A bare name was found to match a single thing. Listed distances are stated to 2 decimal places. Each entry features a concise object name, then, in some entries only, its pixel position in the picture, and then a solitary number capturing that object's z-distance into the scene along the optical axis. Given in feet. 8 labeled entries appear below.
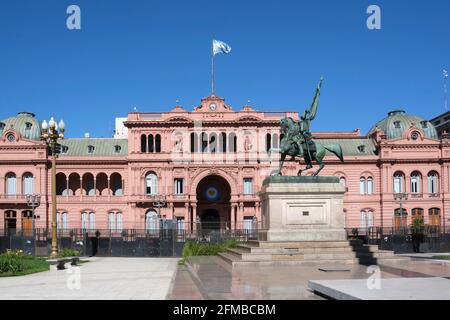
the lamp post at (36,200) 204.51
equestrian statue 91.40
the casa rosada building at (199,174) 243.81
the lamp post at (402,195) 217.03
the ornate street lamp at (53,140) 98.65
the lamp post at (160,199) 236.55
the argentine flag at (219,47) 235.61
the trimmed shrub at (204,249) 110.56
